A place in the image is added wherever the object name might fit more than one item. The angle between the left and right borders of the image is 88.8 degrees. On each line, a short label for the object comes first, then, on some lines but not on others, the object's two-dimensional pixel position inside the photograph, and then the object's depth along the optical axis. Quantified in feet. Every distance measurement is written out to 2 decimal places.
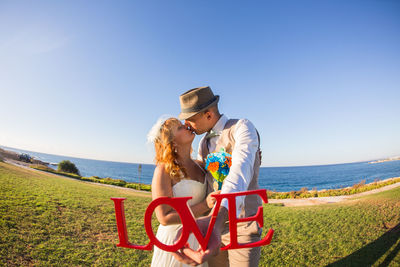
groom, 4.62
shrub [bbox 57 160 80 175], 110.46
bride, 6.53
